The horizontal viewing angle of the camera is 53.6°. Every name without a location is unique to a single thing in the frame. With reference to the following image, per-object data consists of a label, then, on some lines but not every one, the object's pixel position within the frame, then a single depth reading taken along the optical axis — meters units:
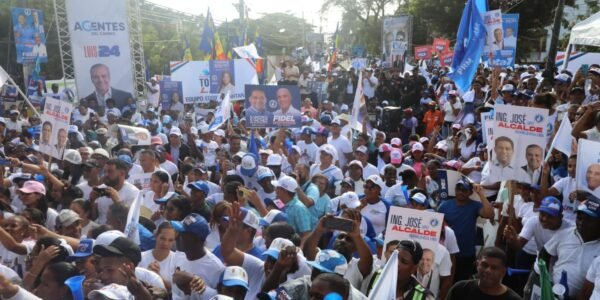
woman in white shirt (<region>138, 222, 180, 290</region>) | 4.30
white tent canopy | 9.20
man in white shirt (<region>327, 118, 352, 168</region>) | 8.92
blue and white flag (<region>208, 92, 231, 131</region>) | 9.55
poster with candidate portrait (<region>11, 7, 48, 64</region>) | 20.00
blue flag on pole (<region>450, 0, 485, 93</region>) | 9.85
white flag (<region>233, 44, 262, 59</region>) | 16.27
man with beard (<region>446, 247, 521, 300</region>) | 3.90
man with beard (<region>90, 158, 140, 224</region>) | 5.77
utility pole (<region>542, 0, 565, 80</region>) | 13.98
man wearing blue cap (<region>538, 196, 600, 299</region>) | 4.27
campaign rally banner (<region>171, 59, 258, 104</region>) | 12.91
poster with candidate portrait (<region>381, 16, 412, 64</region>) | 31.61
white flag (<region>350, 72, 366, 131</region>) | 9.82
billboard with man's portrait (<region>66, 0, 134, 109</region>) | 15.30
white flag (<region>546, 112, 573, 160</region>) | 5.81
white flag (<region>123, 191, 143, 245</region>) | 4.59
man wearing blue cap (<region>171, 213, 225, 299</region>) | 4.10
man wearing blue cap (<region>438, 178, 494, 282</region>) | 5.58
